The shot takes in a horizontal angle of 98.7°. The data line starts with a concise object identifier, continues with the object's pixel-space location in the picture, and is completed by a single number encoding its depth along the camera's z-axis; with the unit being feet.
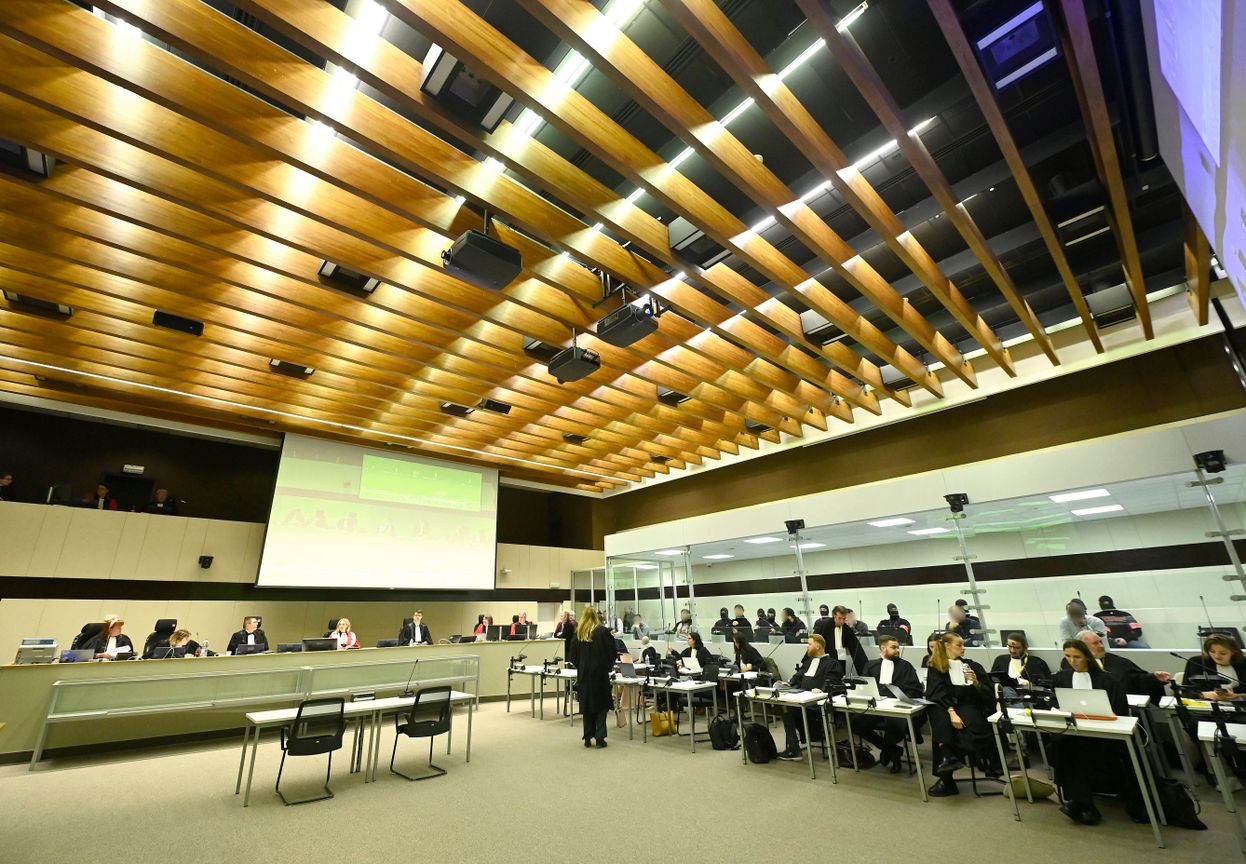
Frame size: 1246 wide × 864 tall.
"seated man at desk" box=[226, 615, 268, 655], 27.07
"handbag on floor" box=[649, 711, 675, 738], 23.31
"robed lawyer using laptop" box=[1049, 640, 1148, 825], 12.54
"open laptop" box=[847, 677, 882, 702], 16.23
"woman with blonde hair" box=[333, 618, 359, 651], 28.14
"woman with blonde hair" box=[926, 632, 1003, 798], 15.20
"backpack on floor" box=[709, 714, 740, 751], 20.77
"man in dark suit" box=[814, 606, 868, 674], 21.80
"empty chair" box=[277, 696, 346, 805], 15.48
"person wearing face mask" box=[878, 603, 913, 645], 24.19
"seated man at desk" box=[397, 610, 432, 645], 31.27
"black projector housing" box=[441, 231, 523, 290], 13.23
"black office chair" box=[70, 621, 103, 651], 23.76
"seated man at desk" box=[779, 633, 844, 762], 19.04
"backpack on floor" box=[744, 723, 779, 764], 18.31
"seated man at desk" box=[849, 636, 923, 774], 16.94
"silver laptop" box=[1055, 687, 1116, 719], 12.59
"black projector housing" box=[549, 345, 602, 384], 18.48
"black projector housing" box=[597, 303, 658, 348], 16.22
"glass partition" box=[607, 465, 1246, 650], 18.67
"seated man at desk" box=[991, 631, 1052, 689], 17.75
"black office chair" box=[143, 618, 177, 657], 25.02
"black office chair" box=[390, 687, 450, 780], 17.61
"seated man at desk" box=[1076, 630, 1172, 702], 14.63
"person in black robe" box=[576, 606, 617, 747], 21.48
